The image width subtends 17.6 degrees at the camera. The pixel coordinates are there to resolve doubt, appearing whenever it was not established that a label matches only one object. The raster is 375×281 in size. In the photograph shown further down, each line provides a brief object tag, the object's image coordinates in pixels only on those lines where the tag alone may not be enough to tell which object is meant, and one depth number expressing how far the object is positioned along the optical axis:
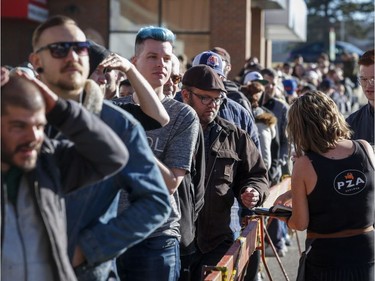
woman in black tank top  7.10
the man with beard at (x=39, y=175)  4.27
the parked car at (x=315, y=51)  71.42
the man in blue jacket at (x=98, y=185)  4.67
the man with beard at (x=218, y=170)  8.34
